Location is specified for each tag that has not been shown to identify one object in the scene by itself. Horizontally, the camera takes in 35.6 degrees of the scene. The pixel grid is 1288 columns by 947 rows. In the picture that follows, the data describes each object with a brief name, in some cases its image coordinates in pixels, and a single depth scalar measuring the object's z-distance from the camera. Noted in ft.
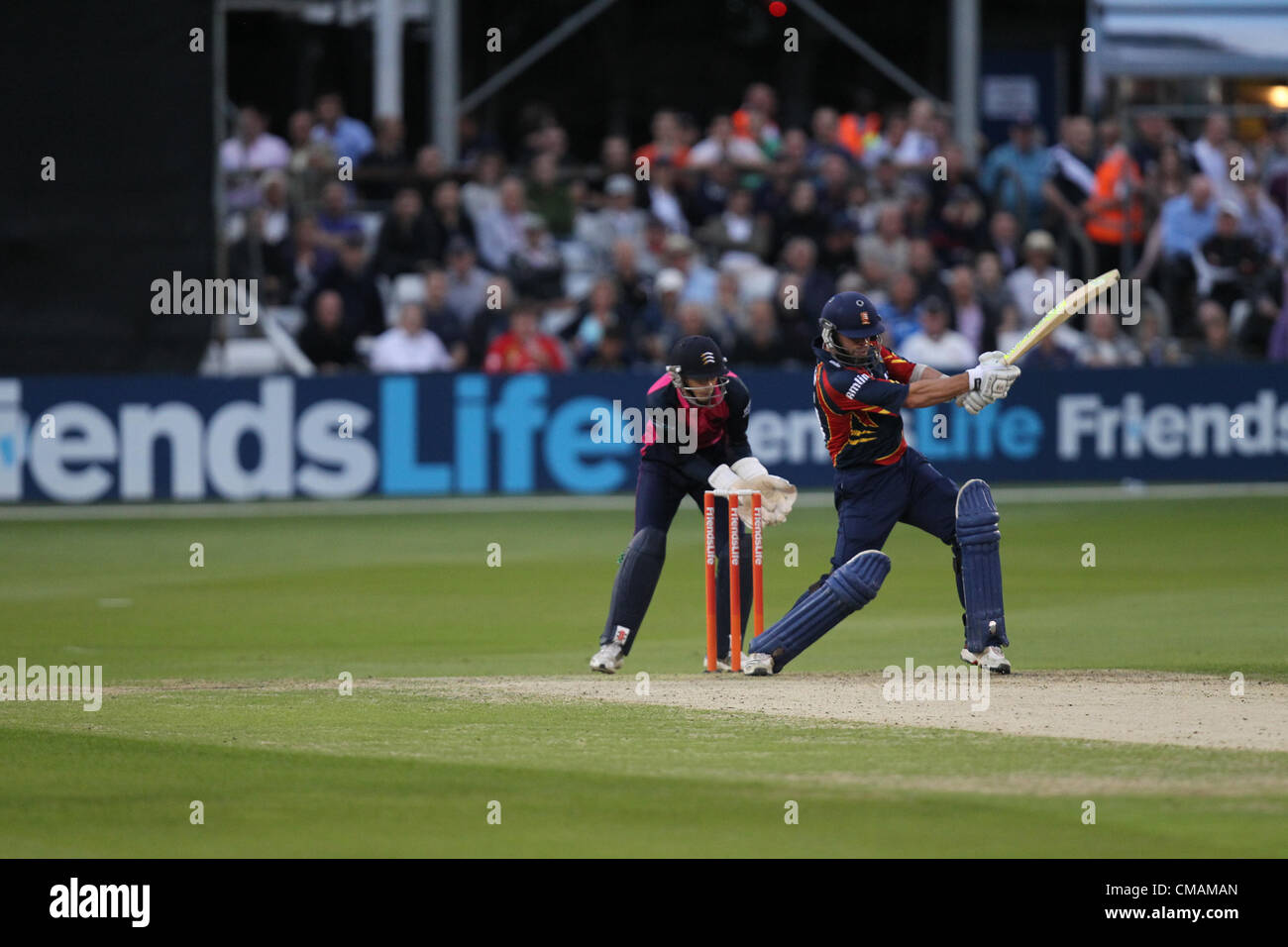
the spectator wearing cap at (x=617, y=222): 76.38
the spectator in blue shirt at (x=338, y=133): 79.20
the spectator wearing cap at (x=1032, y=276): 75.77
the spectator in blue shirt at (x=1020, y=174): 79.87
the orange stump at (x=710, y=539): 37.17
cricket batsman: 35.24
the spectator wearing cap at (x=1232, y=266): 76.69
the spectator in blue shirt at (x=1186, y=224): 77.30
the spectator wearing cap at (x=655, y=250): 75.61
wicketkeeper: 37.24
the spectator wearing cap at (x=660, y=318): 73.00
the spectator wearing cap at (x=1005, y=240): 77.82
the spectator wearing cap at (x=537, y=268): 75.20
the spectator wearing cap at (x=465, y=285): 73.87
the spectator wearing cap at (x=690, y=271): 75.25
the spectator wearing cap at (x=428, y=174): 76.84
